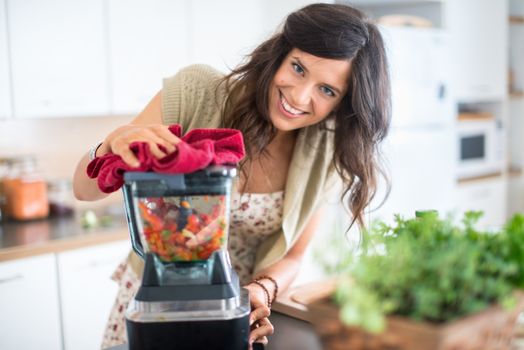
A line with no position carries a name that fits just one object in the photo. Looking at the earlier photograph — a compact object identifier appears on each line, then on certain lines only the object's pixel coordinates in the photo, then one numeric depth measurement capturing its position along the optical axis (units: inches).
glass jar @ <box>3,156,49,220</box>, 100.8
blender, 36.7
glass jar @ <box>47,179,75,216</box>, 106.3
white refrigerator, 118.8
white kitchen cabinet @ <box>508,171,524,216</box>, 158.2
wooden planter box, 24.4
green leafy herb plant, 25.0
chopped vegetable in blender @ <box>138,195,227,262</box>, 38.0
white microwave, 141.6
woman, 53.8
